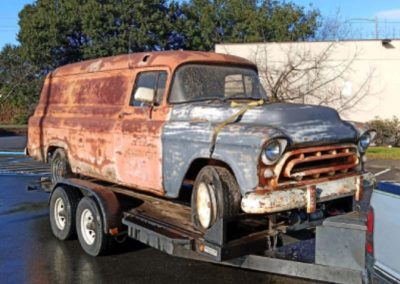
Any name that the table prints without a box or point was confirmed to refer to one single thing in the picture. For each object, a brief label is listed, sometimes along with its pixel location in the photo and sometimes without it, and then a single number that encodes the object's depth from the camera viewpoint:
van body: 5.01
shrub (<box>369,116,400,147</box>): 20.84
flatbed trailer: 4.31
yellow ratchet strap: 5.33
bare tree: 21.61
